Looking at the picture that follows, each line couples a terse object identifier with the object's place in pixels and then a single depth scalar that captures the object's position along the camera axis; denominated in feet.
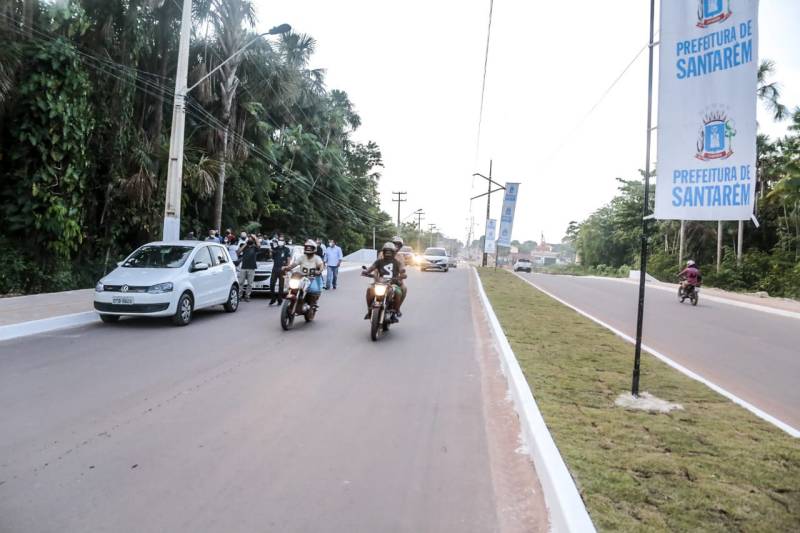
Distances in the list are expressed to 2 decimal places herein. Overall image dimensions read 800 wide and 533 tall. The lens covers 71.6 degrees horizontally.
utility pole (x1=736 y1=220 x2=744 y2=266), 115.48
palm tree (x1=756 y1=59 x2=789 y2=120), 119.75
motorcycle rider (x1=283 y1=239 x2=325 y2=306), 35.17
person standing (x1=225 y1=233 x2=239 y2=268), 54.65
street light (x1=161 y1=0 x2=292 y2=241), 46.68
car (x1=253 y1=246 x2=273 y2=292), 51.83
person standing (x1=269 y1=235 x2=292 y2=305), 46.29
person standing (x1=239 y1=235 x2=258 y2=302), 46.37
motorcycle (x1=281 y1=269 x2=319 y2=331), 33.27
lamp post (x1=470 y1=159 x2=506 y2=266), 139.42
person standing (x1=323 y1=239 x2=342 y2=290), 63.34
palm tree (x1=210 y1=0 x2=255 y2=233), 65.41
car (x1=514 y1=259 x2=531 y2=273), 204.41
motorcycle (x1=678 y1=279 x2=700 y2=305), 62.92
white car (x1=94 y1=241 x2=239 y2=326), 31.78
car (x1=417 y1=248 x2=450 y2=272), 126.11
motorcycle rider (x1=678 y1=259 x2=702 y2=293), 62.39
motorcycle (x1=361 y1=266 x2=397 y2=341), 30.76
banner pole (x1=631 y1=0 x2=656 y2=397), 18.98
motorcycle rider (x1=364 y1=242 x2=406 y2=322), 32.24
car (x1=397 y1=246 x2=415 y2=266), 141.43
